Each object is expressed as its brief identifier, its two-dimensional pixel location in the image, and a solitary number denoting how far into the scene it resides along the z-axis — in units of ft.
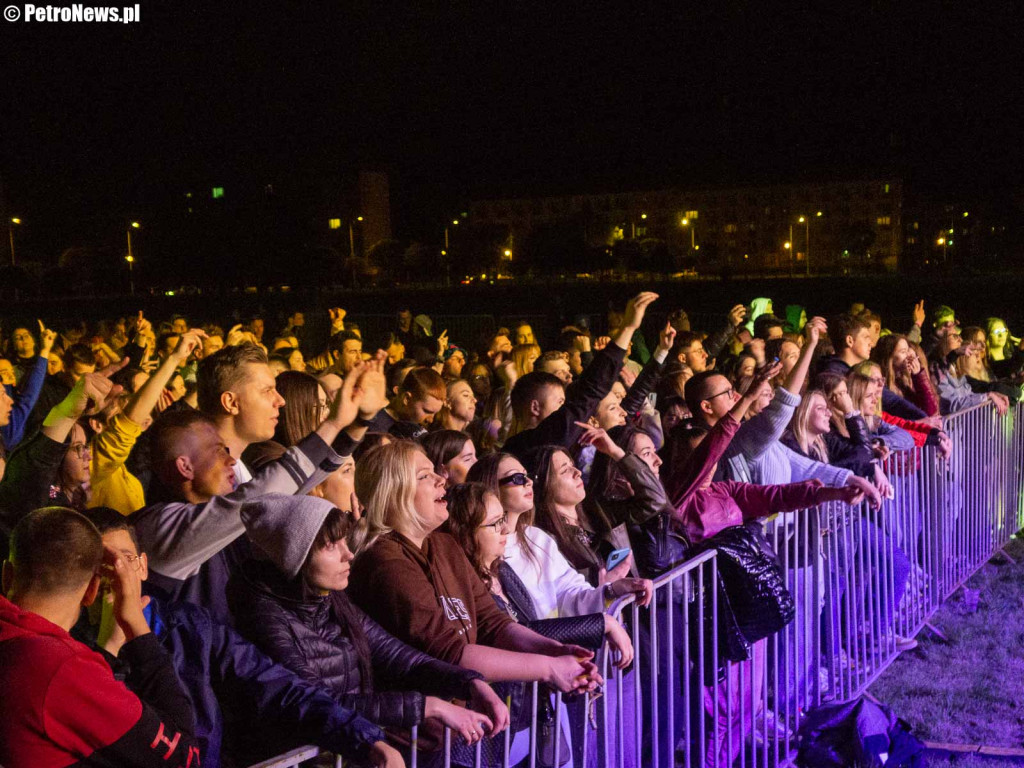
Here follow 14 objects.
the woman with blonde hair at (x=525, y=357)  31.32
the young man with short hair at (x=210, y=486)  10.71
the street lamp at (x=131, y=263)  199.84
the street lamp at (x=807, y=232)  363.76
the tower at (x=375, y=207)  357.20
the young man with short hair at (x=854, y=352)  26.71
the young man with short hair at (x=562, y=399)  17.87
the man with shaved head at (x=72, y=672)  7.62
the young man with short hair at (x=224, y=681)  9.23
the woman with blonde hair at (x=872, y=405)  23.26
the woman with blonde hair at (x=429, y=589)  11.27
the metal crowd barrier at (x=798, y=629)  13.04
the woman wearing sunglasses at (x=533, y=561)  13.83
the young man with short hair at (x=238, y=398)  14.80
